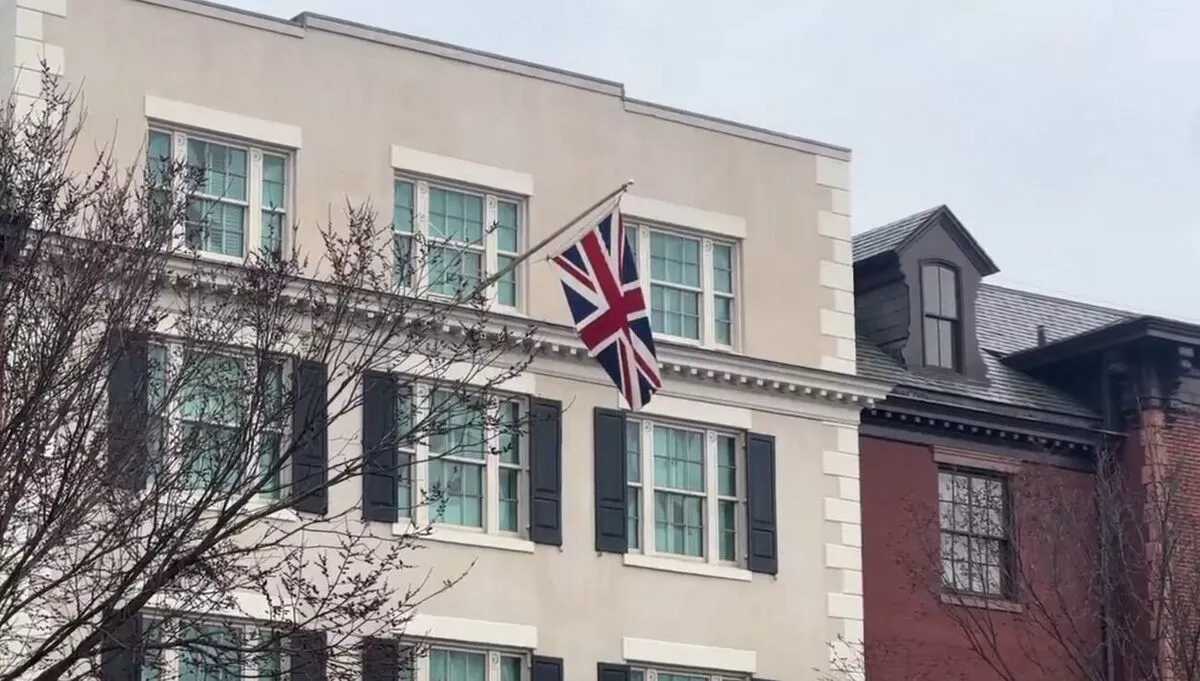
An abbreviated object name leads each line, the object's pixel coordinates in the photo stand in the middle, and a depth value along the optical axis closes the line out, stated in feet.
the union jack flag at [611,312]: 92.38
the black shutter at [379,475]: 91.61
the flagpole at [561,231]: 90.07
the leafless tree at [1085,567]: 103.86
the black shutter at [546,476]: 96.68
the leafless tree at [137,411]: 63.31
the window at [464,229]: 95.66
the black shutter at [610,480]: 98.43
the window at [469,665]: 93.30
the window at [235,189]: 90.79
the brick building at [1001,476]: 106.42
